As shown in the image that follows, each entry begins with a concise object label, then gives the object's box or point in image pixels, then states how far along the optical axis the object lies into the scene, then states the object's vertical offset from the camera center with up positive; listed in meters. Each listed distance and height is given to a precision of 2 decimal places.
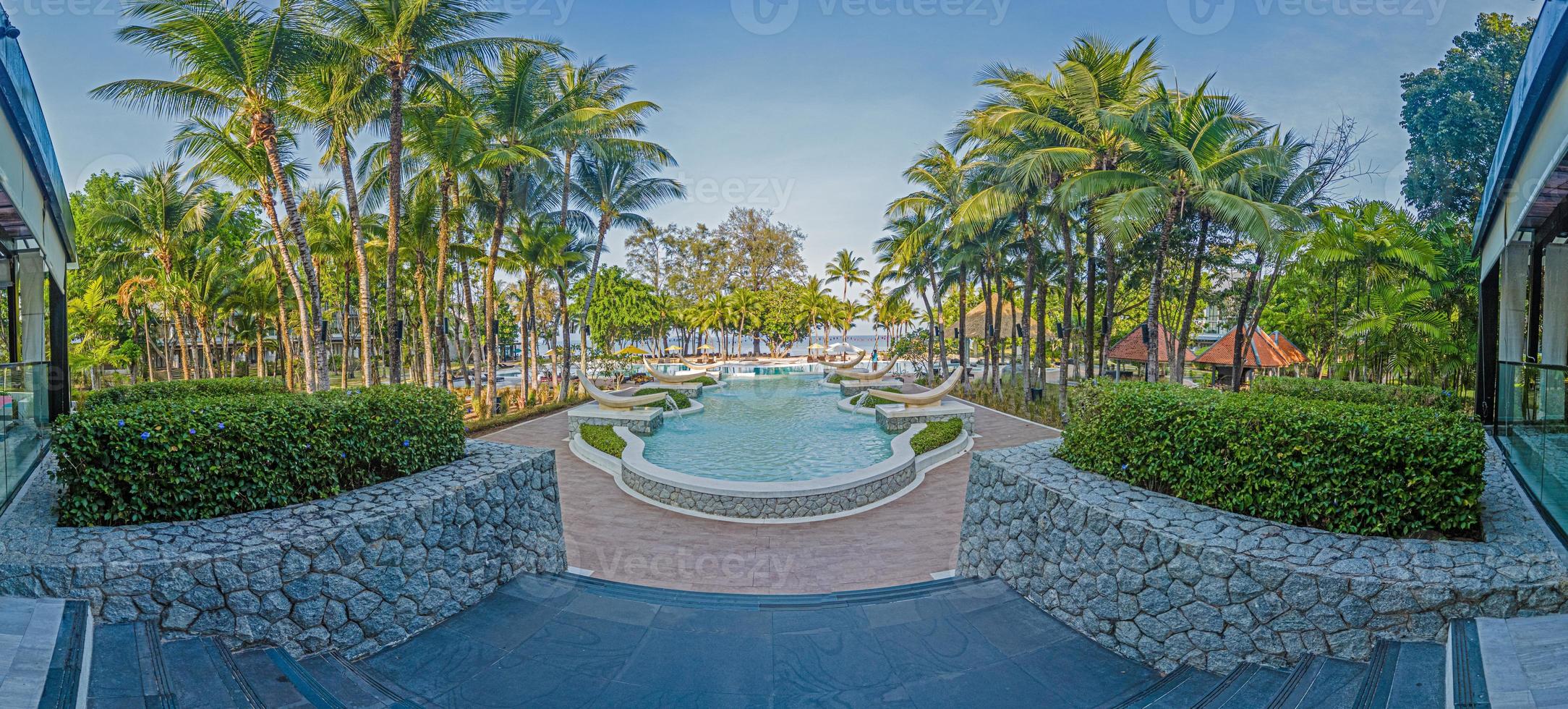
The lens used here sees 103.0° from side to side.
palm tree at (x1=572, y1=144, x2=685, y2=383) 19.78 +4.98
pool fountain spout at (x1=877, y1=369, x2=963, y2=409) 13.94 -1.32
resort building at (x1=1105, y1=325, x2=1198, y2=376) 22.91 -0.39
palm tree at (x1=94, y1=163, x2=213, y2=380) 17.17 +3.50
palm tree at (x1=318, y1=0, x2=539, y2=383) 10.75 +5.44
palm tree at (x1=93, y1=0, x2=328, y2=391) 9.05 +4.31
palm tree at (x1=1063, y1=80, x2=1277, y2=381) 10.70 +3.08
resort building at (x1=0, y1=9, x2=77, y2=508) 5.16 +0.96
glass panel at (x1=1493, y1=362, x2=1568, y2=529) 4.17 -0.76
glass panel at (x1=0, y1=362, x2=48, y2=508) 4.72 -0.70
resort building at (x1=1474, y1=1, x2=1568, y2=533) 4.51 +0.80
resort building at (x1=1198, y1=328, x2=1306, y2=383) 20.78 -0.52
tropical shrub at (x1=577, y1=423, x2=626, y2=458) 10.98 -1.83
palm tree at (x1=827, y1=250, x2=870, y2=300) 51.53 +5.84
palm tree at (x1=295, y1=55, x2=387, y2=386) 11.38 +4.45
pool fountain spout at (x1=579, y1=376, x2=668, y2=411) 14.36 -1.41
